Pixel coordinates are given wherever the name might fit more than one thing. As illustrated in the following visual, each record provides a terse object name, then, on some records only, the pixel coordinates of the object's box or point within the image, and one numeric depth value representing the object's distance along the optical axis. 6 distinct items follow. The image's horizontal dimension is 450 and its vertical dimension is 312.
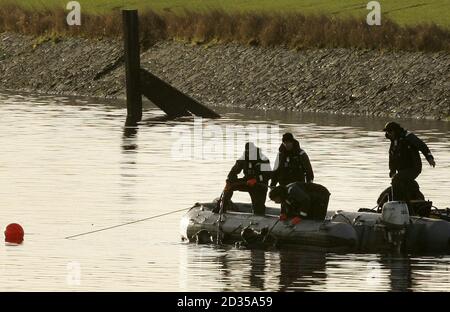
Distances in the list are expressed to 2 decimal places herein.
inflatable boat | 41.31
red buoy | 44.09
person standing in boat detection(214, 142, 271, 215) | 43.44
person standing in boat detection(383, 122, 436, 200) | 42.50
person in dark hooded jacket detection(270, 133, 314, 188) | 42.62
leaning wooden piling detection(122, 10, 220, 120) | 77.31
